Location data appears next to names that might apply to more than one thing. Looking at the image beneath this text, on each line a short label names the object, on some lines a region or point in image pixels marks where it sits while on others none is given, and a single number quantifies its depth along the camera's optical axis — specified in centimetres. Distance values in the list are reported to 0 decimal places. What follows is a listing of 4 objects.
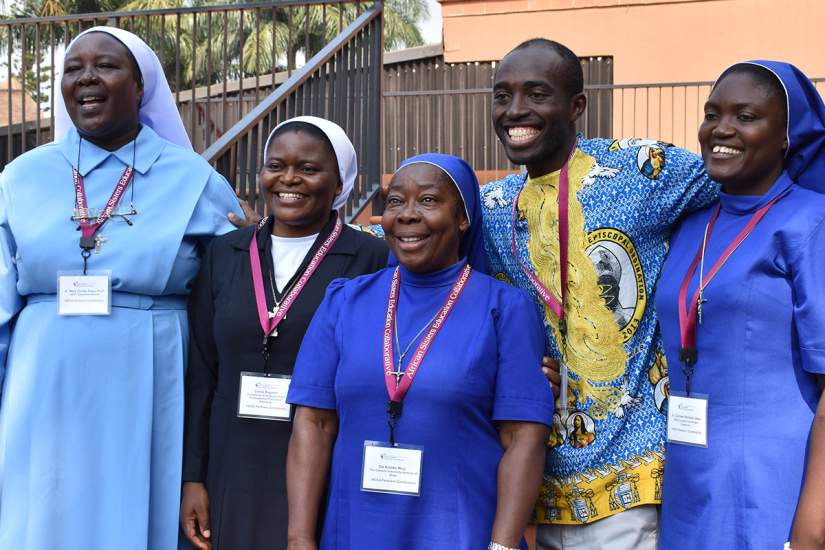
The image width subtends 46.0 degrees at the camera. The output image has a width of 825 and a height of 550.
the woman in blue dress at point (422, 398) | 273
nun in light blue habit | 328
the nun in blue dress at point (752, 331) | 261
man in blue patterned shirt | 297
